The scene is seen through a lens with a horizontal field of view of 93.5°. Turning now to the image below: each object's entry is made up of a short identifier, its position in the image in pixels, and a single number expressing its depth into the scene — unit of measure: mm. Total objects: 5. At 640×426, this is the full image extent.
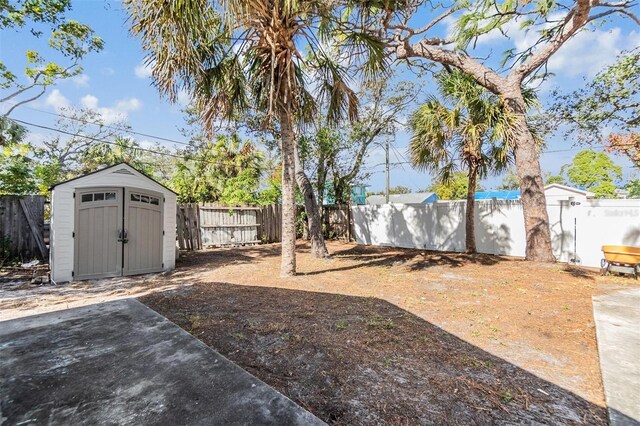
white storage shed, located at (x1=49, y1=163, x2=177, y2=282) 6273
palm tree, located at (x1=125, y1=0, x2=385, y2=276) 4414
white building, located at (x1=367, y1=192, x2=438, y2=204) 30217
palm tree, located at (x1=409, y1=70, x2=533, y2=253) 7805
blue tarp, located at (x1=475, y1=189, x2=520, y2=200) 24034
